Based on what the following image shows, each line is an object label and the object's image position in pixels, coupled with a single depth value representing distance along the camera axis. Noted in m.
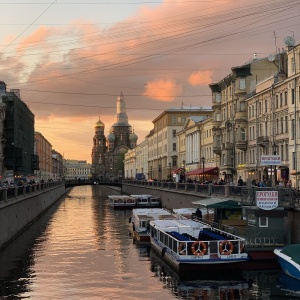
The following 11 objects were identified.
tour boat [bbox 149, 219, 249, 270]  24.03
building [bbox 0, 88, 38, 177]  82.57
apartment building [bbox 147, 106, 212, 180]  112.12
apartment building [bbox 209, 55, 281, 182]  62.57
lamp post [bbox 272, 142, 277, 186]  52.36
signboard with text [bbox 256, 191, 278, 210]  25.90
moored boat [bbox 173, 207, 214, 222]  33.65
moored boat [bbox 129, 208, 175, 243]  34.70
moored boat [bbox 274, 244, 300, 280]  21.84
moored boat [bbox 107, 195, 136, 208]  69.74
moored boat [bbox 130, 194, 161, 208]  68.99
